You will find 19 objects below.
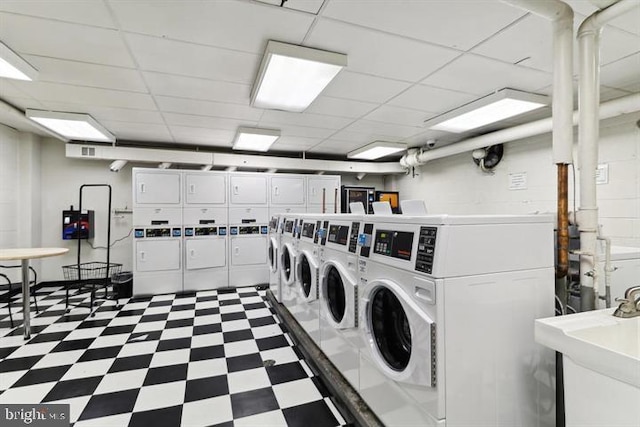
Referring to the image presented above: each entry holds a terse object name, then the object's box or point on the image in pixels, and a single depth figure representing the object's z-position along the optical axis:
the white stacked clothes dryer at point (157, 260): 4.51
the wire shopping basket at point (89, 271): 4.92
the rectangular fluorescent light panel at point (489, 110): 2.84
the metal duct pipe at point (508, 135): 2.61
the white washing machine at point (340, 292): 1.88
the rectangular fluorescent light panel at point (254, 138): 4.07
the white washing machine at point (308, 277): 2.49
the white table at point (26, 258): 2.88
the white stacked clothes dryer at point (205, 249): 4.79
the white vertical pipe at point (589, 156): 1.50
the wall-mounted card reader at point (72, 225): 4.69
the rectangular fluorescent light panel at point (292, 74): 2.05
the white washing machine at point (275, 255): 3.84
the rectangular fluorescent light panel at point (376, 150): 4.84
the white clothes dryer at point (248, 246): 5.06
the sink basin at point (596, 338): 0.90
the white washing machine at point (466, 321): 1.24
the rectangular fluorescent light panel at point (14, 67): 2.04
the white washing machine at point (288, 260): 3.14
